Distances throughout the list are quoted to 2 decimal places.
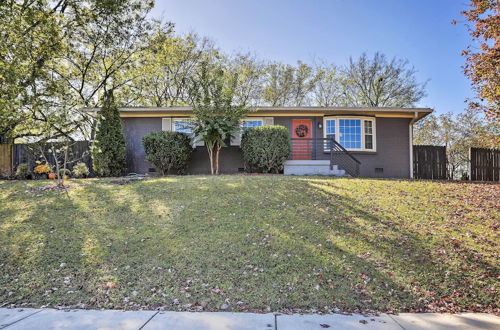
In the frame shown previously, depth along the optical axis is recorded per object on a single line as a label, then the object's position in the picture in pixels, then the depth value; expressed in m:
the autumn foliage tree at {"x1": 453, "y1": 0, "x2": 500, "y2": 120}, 6.87
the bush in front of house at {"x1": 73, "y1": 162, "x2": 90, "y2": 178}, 9.70
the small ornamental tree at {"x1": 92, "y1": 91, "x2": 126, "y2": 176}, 9.84
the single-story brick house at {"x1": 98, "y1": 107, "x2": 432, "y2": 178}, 11.31
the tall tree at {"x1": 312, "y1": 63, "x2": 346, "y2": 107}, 21.36
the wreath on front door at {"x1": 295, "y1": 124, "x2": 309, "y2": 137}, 11.70
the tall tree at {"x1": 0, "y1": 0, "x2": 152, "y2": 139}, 8.25
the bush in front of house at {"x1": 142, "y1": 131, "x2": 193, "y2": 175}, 9.86
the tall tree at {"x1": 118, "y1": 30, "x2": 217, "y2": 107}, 15.97
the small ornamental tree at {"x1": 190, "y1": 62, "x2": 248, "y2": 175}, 9.34
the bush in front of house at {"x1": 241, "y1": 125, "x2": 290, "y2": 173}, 9.66
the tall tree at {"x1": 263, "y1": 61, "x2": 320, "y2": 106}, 20.14
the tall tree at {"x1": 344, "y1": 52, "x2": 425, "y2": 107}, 20.44
